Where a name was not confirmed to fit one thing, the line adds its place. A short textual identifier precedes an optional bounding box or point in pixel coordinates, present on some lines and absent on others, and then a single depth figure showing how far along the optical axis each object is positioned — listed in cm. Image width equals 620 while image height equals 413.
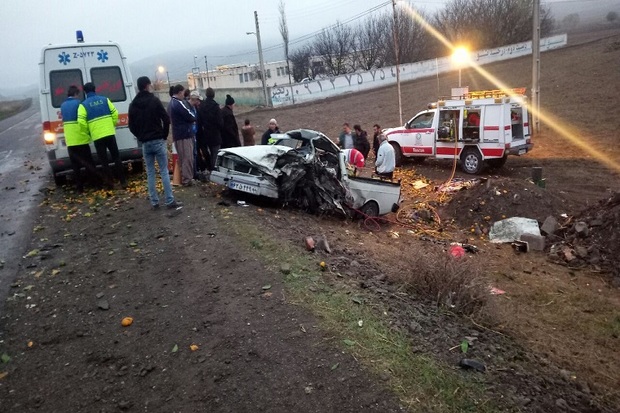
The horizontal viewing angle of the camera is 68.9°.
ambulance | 846
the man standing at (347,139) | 1366
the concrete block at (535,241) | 807
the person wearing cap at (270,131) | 1015
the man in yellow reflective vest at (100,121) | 770
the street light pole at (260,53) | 3684
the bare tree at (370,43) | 6334
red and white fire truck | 1234
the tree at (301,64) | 6850
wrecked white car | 768
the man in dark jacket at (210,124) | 905
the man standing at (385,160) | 1110
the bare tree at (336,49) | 6556
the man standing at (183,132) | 779
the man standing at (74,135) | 779
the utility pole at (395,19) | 1900
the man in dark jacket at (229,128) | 952
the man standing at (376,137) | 1345
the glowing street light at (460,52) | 1817
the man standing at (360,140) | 1365
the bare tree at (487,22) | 5703
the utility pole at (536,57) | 1656
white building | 7325
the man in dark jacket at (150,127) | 675
